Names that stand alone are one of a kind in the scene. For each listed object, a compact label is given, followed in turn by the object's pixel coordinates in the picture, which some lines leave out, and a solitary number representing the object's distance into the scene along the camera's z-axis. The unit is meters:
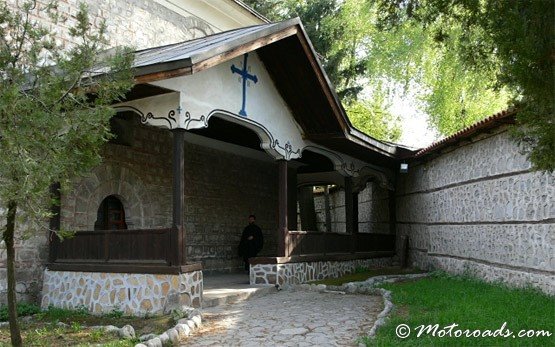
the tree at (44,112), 4.38
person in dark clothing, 12.30
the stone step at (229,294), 8.16
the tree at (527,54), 3.87
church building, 7.93
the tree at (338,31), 19.23
